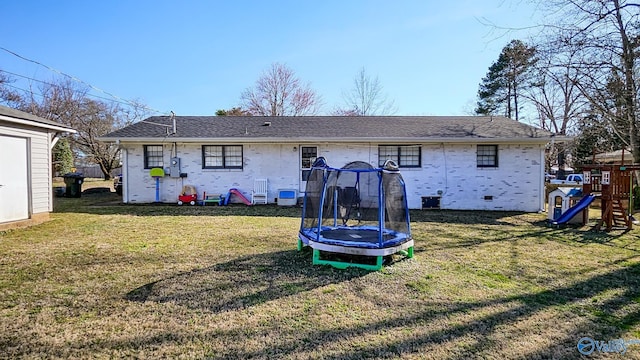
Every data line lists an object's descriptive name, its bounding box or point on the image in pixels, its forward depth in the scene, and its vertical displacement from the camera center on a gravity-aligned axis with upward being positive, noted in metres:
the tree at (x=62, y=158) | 22.50 +1.41
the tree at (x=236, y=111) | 28.31 +5.76
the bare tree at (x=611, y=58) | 9.02 +3.23
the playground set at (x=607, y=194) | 7.79 -0.49
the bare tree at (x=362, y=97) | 29.61 +7.25
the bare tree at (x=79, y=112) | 23.86 +4.89
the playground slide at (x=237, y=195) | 11.96 -0.70
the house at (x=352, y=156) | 11.34 +0.71
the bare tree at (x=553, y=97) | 9.86 +3.36
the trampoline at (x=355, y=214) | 4.73 -0.68
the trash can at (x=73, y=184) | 14.11 -0.25
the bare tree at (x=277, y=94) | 29.66 +7.50
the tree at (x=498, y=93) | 27.19 +7.01
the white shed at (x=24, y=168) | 7.20 +0.25
